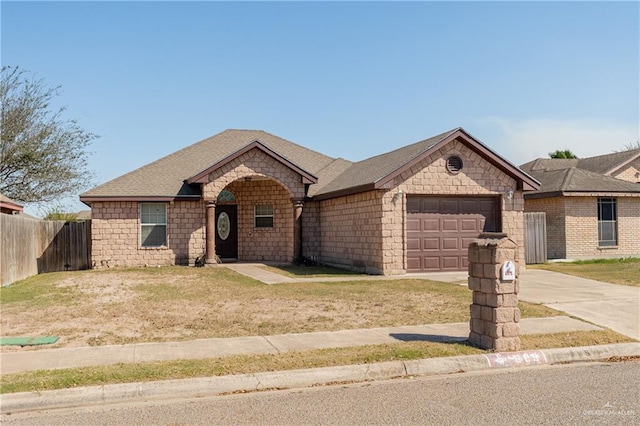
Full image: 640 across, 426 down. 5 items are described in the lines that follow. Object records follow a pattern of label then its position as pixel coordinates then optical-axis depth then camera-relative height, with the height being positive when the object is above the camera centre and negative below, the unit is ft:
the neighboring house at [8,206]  78.66 +3.23
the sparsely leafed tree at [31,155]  113.19 +14.69
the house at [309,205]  63.46 +2.58
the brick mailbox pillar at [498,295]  27.45 -3.36
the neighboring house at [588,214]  82.33 +1.26
